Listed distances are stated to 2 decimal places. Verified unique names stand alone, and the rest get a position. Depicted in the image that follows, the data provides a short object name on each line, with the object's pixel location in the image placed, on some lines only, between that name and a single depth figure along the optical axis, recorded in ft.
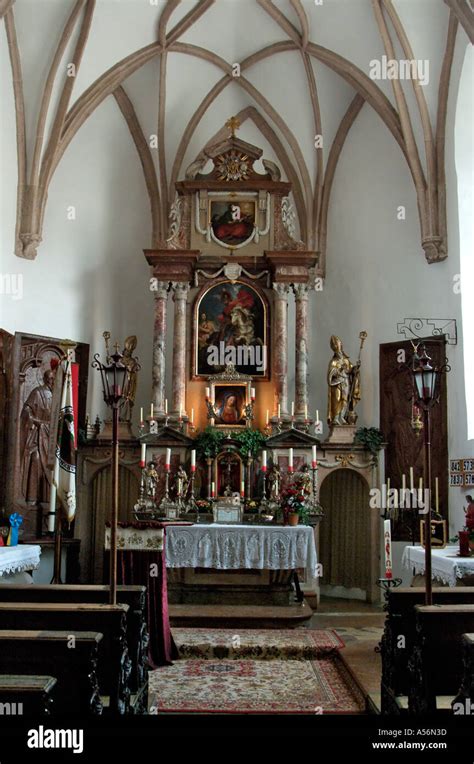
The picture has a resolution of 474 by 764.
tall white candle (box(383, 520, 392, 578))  38.88
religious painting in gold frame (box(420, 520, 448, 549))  35.53
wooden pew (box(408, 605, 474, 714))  19.48
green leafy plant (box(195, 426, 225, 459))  49.29
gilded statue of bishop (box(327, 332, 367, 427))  51.06
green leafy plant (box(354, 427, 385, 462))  49.73
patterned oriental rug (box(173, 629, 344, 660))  32.73
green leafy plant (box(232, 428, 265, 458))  49.21
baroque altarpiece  49.73
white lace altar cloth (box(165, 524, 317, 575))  39.99
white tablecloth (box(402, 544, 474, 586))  29.19
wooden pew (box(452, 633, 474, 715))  15.84
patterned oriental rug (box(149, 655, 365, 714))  25.14
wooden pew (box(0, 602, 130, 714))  19.49
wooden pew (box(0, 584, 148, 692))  22.71
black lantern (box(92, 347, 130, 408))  23.84
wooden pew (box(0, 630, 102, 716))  16.84
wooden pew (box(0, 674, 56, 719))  13.37
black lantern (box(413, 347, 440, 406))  23.62
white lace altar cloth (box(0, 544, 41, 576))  32.29
